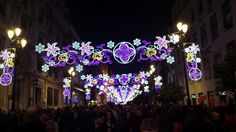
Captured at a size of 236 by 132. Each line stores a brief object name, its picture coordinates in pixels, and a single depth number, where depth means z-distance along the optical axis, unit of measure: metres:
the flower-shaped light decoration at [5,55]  14.26
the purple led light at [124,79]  30.69
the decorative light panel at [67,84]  25.24
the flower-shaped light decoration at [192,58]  15.33
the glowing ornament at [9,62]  14.15
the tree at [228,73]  9.32
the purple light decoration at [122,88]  30.39
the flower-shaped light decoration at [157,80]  31.38
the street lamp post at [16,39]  10.74
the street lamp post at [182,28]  11.21
